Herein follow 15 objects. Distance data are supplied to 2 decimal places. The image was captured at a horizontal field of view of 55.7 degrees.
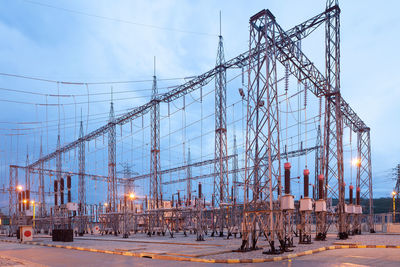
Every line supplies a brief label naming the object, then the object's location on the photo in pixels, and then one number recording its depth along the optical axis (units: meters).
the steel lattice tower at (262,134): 12.42
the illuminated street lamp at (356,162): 30.43
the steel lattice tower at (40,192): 40.75
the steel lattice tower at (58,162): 42.03
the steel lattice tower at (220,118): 25.31
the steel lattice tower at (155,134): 29.30
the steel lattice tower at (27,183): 36.91
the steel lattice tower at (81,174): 39.29
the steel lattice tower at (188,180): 37.72
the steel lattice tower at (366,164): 30.31
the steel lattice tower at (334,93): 20.00
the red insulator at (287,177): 12.49
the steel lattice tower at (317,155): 36.69
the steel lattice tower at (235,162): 44.06
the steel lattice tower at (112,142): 34.88
